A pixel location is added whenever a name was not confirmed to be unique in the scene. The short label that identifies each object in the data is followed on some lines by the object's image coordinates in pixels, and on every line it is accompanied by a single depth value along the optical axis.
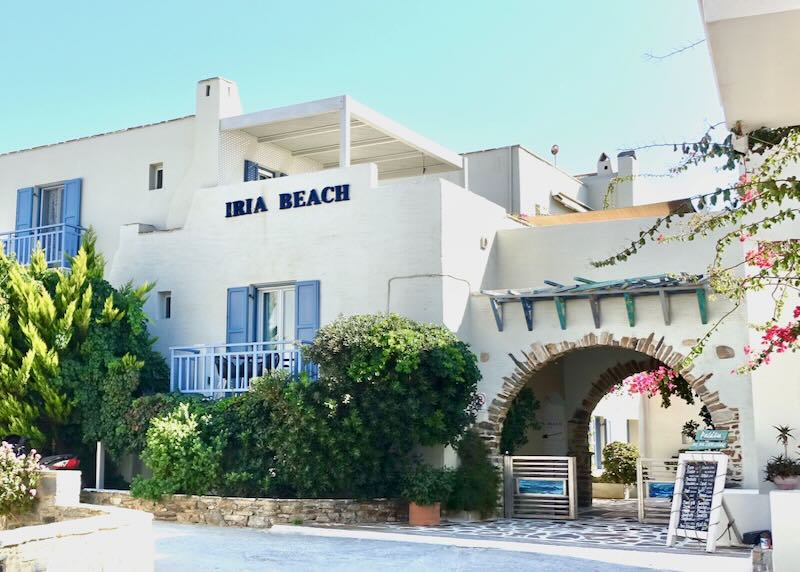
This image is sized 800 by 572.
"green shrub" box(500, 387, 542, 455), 16.91
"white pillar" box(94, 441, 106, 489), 16.81
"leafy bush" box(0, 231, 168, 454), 16.42
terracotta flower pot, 14.84
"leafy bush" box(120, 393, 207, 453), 16.00
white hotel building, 15.41
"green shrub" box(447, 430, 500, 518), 15.45
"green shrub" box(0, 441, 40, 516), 11.86
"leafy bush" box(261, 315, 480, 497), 14.64
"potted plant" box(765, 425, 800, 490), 12.38
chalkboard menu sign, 12.50
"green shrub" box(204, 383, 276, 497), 15.16
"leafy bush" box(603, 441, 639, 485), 22.92
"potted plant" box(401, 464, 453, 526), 14.77
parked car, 16.22
